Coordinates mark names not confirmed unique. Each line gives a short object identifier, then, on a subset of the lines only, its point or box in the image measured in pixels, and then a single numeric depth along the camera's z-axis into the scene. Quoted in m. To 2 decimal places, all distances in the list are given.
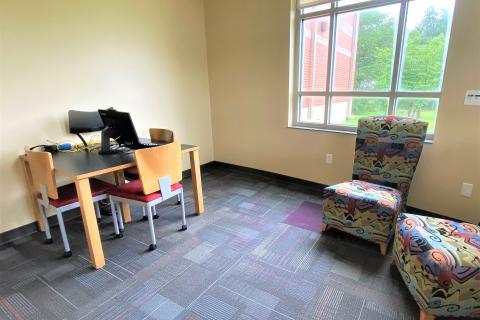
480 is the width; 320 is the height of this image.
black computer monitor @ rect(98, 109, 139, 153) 2.27
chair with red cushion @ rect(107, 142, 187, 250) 2.08
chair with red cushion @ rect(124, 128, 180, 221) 2.80
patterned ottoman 1.40
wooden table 1.90
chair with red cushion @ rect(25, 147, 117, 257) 2.01
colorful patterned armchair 2.10
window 2.47
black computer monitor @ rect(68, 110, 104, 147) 2.63
